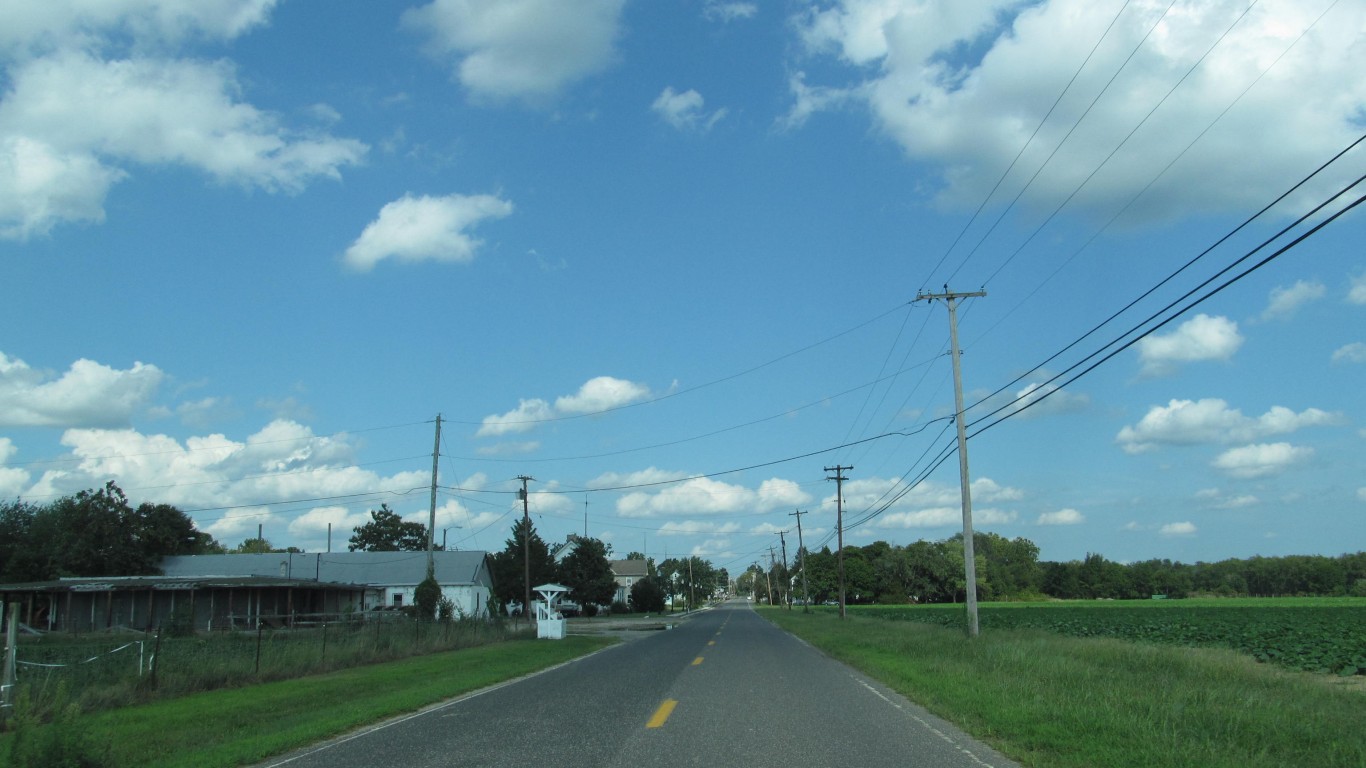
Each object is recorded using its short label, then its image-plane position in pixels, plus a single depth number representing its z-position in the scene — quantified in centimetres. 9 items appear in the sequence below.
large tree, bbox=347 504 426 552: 10069
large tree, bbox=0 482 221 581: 6312
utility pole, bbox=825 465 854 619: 6525
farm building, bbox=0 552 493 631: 4372
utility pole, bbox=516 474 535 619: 5120
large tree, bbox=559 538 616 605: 8238
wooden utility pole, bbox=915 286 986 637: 2684
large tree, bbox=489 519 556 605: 7544
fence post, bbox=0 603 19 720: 1356
